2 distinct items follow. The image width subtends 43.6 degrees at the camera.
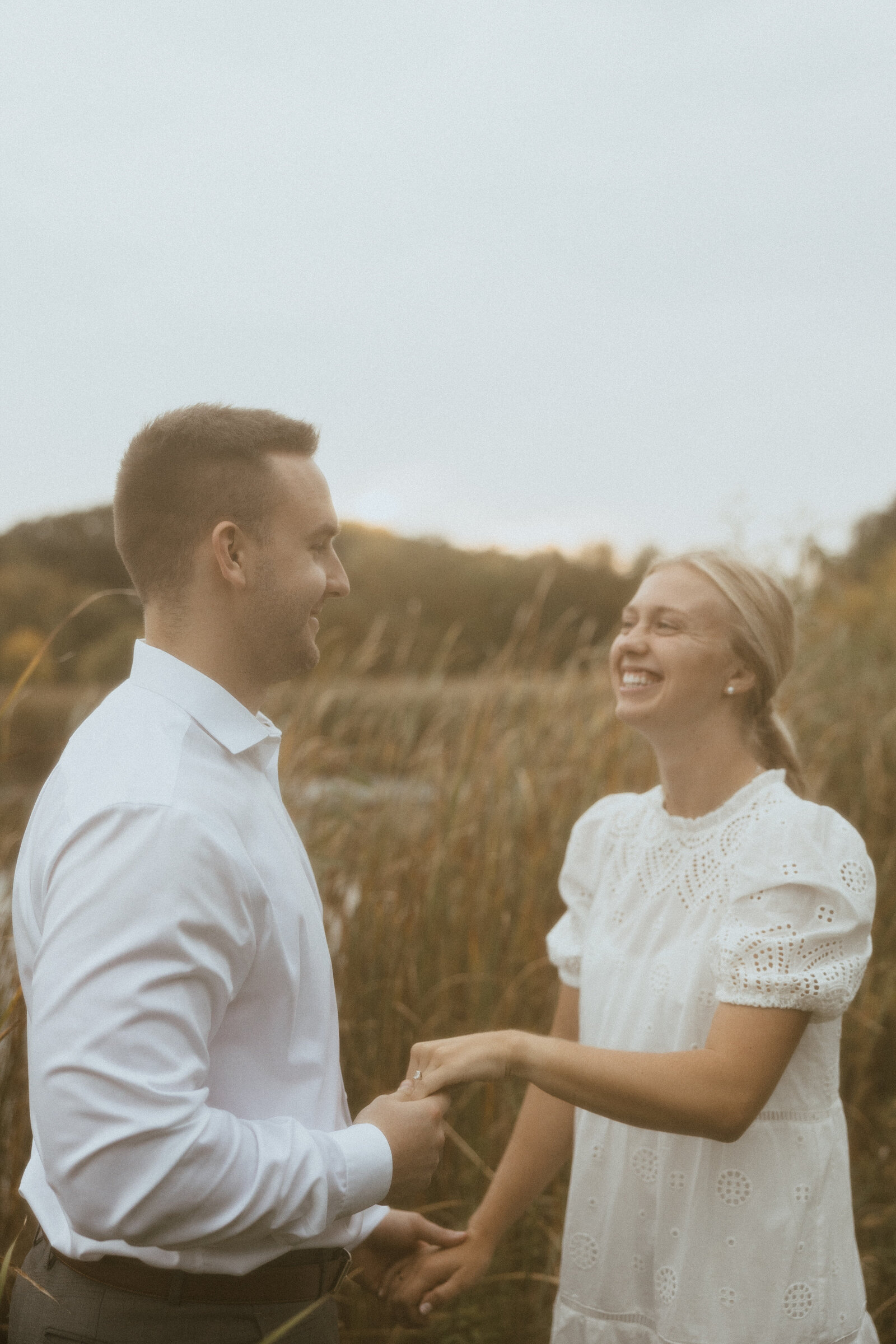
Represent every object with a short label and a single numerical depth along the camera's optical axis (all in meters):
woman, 1.76
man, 1.19
